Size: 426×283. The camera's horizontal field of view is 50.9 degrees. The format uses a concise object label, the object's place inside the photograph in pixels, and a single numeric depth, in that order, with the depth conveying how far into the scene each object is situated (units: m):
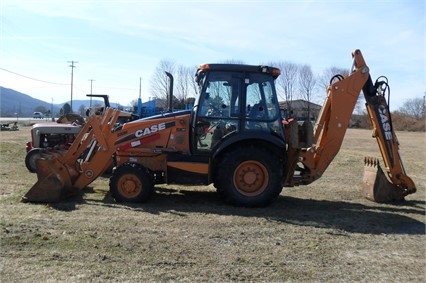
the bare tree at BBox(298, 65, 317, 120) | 59.97
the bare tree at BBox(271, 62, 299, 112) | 54.65
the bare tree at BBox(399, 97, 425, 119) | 92.38
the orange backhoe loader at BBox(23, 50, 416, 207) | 8.27
